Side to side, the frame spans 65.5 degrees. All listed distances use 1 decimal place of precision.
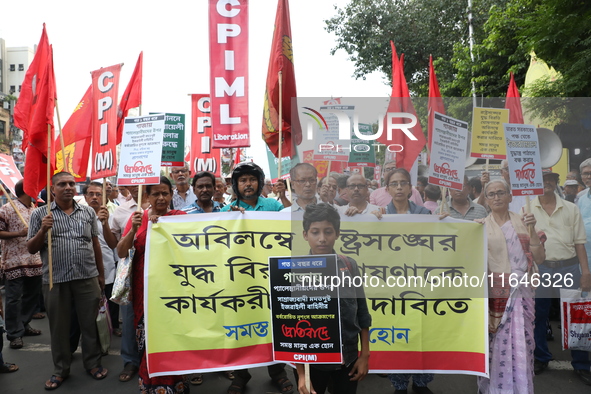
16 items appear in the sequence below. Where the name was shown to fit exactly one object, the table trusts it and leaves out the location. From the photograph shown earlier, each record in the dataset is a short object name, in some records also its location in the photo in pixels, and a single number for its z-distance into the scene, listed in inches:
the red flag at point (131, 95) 201.3
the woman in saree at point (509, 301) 133.3
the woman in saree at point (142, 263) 140.3
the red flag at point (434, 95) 242.1
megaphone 212.5
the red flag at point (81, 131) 218.1
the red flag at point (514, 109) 236.9
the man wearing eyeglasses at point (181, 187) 258.5
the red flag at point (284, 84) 185.5
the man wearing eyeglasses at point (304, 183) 178.7
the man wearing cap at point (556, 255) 170.4
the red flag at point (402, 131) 221.1
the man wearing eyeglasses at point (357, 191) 185.9
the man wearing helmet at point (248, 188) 162.6
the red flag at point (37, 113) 175.8
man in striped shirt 167.0
